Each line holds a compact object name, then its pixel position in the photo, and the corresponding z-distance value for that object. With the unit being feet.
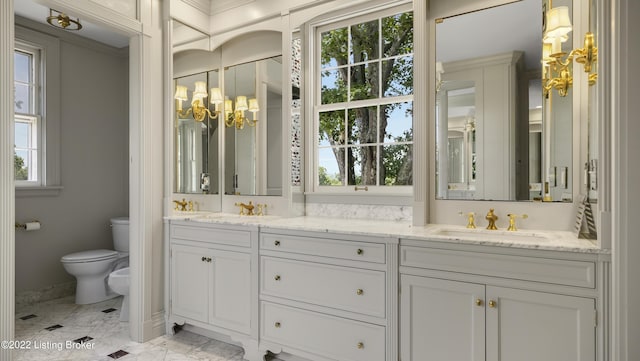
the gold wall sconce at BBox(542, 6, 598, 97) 5.96
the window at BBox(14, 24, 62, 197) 11.66
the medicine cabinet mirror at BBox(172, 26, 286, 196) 10.21
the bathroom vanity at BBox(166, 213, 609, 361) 5.37
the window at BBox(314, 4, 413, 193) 8.59
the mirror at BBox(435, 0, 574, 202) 6.90
